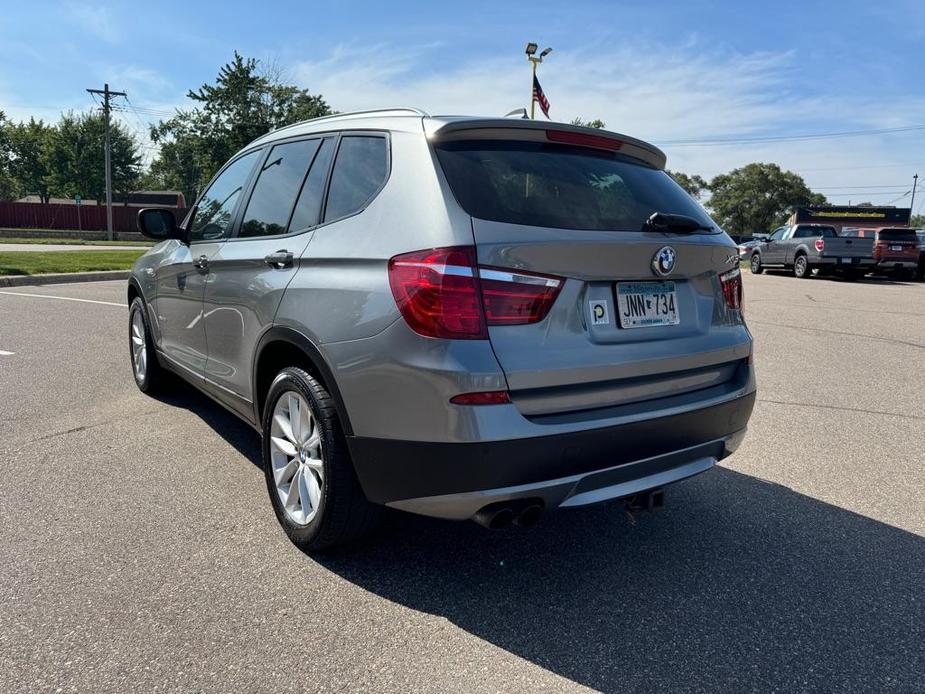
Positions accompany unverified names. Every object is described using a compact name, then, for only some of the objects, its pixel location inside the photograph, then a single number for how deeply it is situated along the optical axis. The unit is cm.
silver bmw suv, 231
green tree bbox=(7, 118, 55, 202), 6431
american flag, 2105
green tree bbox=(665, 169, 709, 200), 9188
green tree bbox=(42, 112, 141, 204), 5609
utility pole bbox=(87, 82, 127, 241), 4607
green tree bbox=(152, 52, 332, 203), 5066
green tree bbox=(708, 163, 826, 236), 8244
